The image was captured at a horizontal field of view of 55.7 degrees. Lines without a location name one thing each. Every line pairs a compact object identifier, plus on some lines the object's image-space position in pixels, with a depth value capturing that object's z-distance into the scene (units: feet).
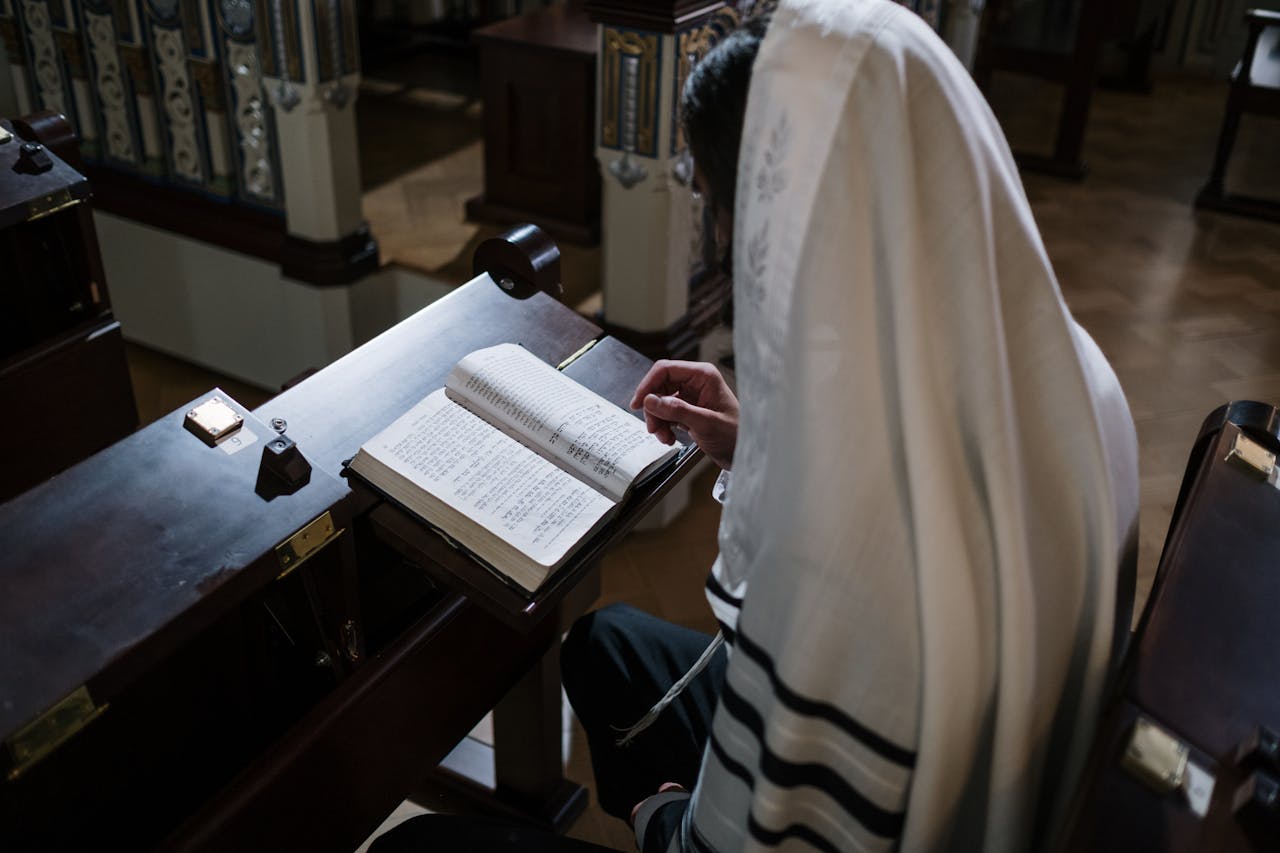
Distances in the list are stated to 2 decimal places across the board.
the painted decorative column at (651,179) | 9.53
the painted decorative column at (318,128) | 11.34
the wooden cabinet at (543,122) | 12.25
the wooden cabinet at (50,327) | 7.69
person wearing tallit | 2.92
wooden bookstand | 4.15
